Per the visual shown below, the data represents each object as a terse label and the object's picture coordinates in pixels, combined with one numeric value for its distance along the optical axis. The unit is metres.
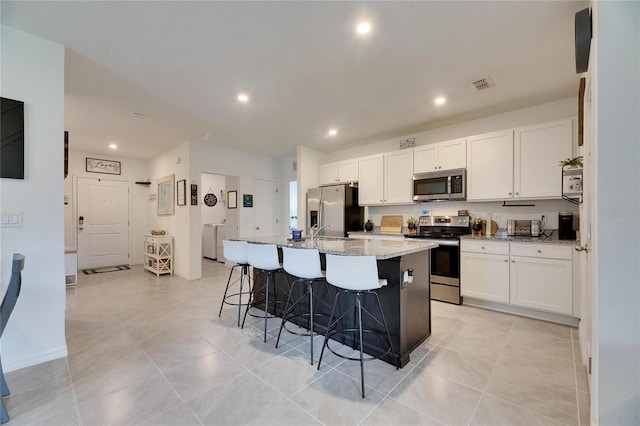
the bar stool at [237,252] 2.89
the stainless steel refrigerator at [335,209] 4.79
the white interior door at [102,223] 5.84
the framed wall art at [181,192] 5.05
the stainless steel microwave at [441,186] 3.73
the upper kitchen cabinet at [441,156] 3.76
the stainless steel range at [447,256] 3.53
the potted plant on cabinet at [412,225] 4.40
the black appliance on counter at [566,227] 3.07
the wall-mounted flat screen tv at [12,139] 1.97
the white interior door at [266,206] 6.19
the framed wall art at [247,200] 5.89
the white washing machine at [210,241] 7.07
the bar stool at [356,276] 1.83
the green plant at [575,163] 2.54
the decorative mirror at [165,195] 5.54
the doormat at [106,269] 5.50
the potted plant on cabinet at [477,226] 3.75
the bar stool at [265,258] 2.54
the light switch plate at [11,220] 1.99
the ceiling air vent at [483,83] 2.80
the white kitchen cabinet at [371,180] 4.64
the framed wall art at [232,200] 5.96
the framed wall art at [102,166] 5.89
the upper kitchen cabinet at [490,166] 3.39
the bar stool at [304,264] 2.16
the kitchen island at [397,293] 2.11
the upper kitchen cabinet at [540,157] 3.04
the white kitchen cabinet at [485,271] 3.17
